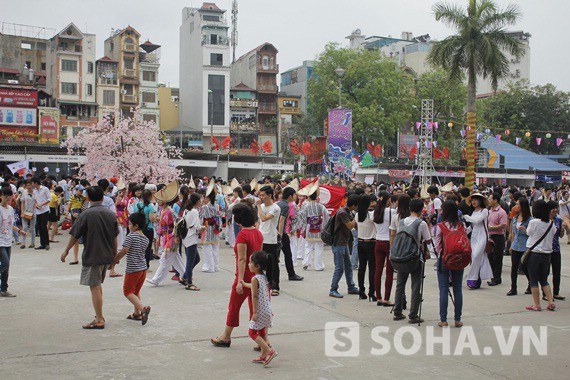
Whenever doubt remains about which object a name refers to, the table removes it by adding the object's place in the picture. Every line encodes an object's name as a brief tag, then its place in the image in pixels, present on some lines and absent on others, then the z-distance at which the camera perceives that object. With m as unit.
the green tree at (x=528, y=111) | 66.12
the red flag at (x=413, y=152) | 51.89
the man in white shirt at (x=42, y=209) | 16.17
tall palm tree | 27.36
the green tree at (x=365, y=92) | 53.88
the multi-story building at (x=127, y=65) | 62.91
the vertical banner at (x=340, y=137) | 28.12
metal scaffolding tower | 36.66
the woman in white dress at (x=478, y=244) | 10.87
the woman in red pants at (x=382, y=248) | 9.58
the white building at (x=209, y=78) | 64.88
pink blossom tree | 34.53
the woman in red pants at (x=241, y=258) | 6.98
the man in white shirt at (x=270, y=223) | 10.29
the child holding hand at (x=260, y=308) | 6.45
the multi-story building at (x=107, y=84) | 61.12
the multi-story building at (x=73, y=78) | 59.34
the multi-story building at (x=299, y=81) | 72.06
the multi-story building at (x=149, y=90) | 64.31
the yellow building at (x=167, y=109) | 69.06
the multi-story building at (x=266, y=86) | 69.62
